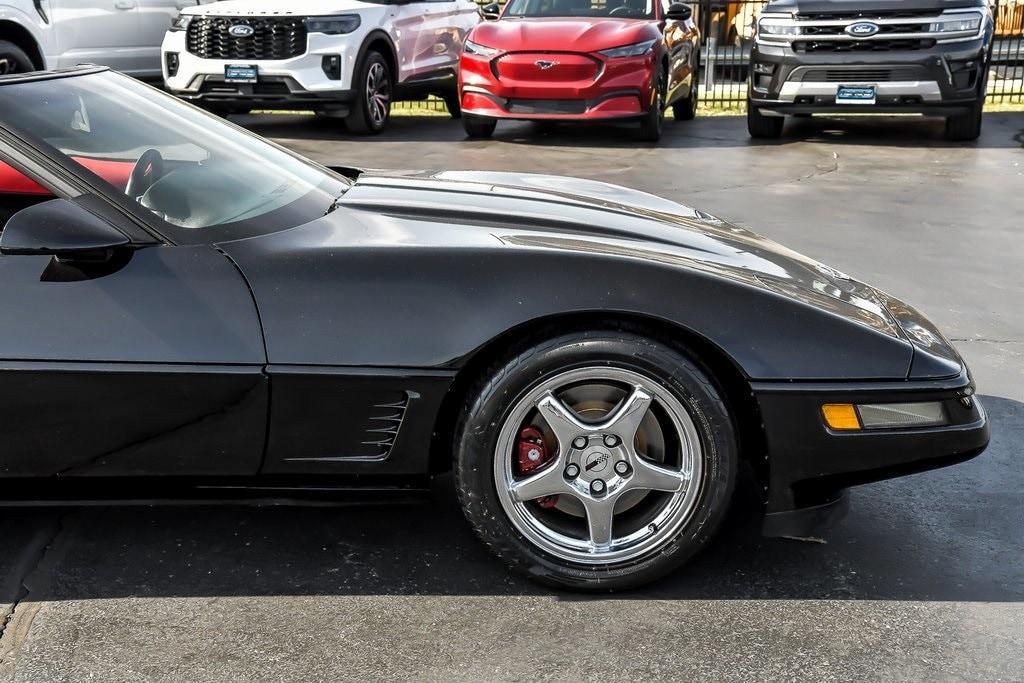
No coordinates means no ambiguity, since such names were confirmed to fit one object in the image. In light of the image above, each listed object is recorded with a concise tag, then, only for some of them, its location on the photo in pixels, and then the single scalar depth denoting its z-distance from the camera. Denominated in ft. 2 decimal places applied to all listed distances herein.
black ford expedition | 34.32
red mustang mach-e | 34.32
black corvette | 9.26
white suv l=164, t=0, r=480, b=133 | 36.14
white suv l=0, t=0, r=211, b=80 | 33.86
